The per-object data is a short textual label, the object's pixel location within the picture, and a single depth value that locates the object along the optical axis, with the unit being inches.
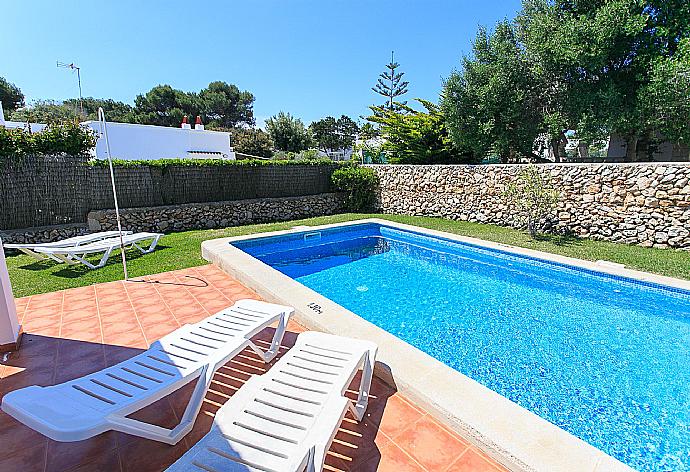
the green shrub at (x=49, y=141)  341.1
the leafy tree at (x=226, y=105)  1651.1
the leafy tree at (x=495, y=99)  461.4
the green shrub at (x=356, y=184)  567.2
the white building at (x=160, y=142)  724.7
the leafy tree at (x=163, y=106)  1540.4
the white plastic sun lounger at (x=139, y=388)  75.6
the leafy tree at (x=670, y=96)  354.9
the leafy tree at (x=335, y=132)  1831.9
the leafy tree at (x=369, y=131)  1111.7
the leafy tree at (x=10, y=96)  1390.3
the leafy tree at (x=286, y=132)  1187.3
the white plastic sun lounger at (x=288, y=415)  69.1
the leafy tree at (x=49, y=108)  1422.2
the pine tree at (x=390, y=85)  1338.6
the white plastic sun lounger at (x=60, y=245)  254.2
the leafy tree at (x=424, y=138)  608.7
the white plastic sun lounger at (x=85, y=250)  246.4
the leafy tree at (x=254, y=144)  1170.6
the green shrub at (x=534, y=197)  370.3
